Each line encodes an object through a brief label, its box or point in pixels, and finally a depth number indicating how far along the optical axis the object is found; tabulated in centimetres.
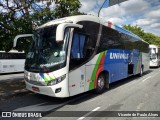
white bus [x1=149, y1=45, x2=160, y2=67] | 1783
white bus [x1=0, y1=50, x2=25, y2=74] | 1362
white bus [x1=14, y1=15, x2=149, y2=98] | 455
